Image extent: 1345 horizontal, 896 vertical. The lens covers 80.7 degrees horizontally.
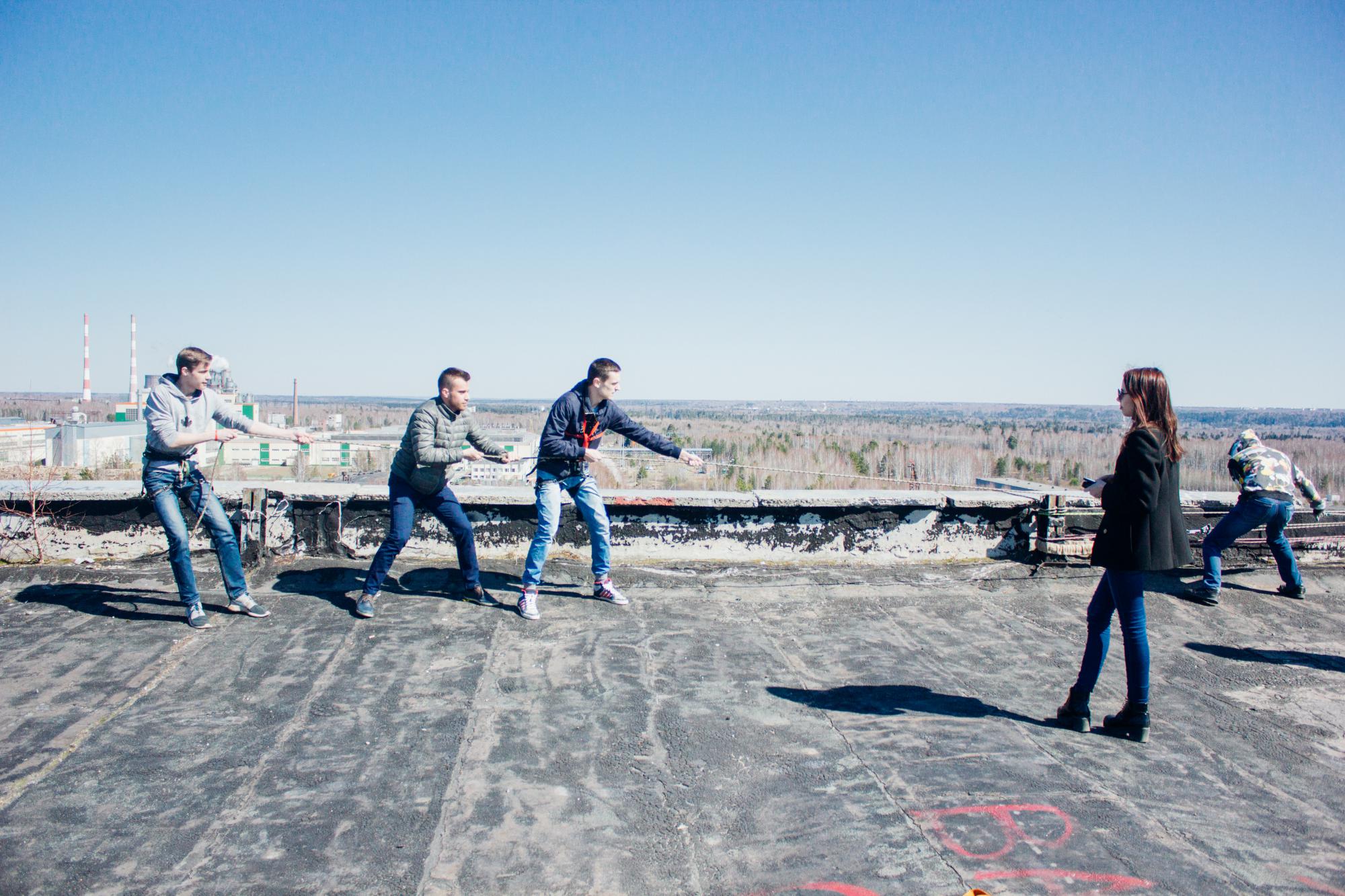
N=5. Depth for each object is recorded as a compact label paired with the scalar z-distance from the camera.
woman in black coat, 3.46
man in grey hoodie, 4.53
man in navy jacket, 5.06
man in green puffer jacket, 4.90
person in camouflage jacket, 5.87
